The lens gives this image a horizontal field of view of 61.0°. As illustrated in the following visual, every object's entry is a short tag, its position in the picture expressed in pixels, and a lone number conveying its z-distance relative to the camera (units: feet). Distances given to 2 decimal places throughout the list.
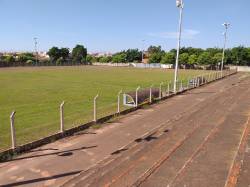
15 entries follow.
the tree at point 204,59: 230.05
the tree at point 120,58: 323.54
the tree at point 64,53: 351.53
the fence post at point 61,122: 27.16
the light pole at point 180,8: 62.07
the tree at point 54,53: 342.69
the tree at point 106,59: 348.04
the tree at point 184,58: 246.25
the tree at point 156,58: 289.72
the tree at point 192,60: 239.94
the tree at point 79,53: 393.74
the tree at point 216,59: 221.40
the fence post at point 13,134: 22.38
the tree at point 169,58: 256.38
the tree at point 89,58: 363.50
